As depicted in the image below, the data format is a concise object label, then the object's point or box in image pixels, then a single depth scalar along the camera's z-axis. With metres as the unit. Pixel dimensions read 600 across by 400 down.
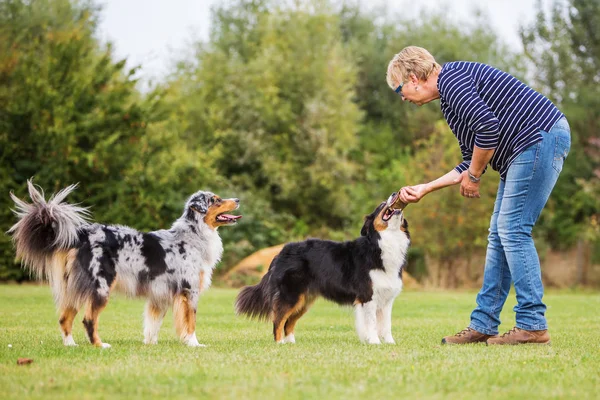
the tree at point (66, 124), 19.19
